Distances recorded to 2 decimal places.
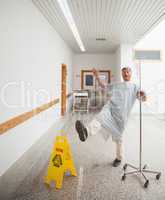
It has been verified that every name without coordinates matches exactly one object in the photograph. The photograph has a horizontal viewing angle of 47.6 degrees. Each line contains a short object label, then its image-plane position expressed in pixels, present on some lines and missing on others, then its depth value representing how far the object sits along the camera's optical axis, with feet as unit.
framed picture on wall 35.86
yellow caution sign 8.11
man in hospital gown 9.74
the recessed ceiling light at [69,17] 13.17
